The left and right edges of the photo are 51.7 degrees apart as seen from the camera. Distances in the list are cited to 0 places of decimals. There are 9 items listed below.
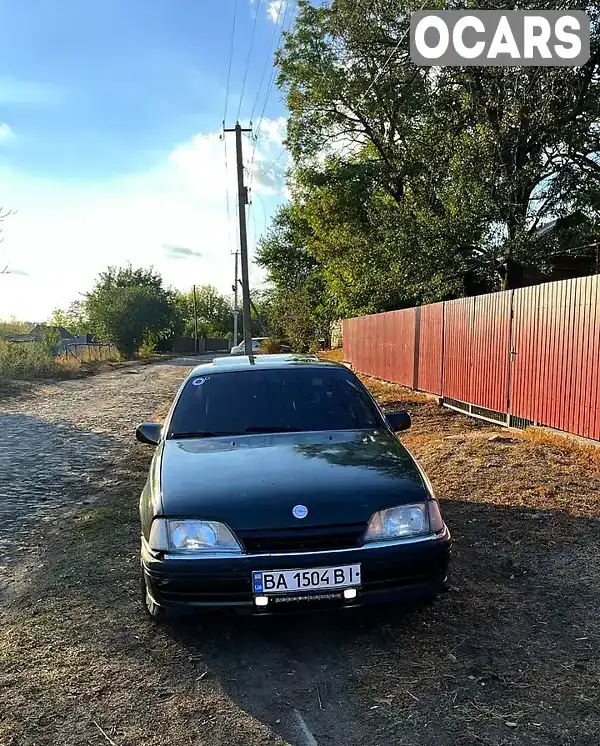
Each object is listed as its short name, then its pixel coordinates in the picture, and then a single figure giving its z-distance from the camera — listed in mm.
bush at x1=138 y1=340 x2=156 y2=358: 48425
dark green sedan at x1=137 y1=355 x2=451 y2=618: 3000
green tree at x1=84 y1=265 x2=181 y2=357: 45000
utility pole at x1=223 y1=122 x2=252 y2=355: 25348
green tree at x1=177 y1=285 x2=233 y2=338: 93169
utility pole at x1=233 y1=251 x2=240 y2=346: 53188
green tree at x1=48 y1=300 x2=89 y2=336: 76888
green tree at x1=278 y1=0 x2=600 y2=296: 16469
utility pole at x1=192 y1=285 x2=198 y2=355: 70525
